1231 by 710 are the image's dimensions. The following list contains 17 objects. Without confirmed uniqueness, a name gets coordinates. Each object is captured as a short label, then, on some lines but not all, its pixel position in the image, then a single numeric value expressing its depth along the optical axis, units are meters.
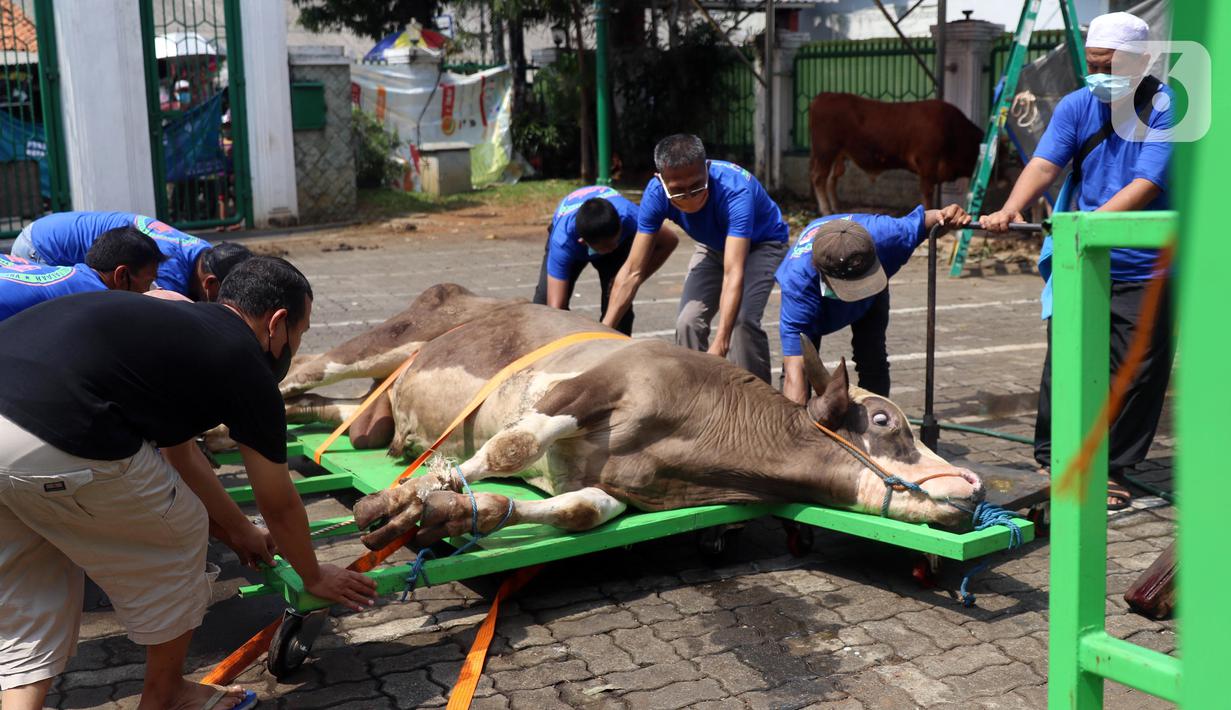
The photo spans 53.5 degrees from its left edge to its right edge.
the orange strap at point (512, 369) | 5.12
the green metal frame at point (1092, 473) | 1.99
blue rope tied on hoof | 3.89
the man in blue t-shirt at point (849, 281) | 5.23
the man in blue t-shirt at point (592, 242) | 6.46
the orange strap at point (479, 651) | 3.55
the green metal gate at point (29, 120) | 13.34
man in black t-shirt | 3.00
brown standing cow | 14.14
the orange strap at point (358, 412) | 5.63
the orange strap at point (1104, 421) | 1.77
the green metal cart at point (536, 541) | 3.74
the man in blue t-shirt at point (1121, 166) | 5.11
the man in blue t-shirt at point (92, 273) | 4.36
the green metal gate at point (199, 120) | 14.26
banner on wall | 19.75
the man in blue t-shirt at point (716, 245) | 5.86
